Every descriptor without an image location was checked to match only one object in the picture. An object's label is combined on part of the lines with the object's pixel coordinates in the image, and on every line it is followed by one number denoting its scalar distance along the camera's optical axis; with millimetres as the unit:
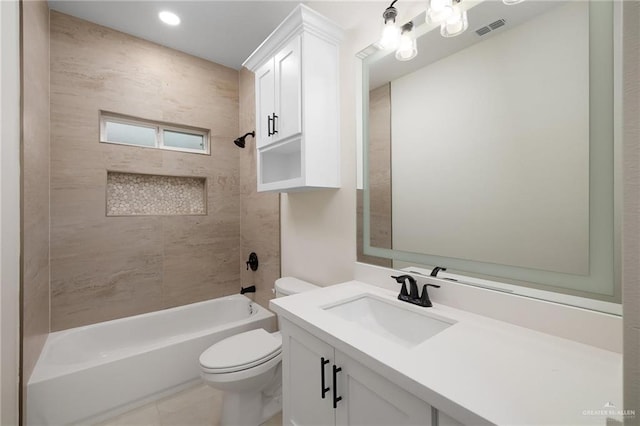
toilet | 1394
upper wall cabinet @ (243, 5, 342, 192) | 1479
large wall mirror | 782
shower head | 2578
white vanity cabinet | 682
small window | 2221
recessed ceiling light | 1971
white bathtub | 1488
